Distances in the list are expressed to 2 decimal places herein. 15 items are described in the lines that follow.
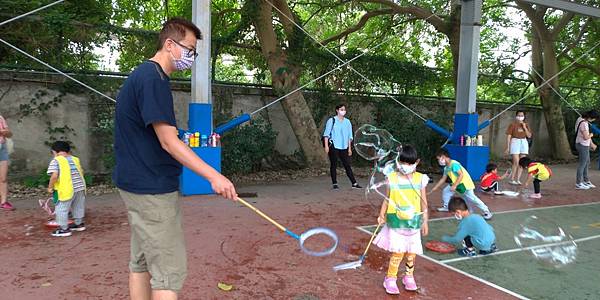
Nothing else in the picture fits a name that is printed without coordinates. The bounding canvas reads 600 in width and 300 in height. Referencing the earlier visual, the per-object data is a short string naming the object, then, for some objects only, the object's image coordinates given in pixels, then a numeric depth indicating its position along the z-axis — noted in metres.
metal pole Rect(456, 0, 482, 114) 11.12
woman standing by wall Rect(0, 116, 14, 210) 6.83
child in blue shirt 5.12
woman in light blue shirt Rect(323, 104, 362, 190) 9.20
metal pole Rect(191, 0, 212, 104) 8.12
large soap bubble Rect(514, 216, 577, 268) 5.28
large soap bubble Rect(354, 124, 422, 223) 4.13
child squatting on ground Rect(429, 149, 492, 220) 6.77
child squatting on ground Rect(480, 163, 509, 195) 8.82
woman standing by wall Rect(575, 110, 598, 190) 9.96
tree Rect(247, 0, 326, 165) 11.01
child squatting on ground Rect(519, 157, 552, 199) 8.84
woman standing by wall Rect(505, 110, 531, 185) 10.73
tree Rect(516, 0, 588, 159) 15.55
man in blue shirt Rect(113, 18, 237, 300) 2.45
